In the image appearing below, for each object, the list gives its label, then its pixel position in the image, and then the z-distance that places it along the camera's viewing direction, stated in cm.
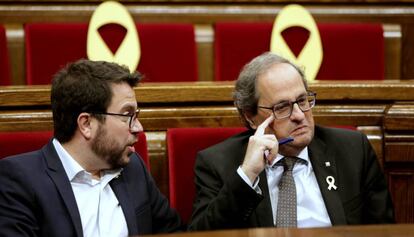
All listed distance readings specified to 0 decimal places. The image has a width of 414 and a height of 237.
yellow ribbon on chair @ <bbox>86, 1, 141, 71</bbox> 710
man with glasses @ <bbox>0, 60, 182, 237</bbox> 624
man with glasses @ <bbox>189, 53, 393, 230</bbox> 637
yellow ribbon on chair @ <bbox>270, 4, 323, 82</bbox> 711
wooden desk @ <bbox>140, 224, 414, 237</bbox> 575
